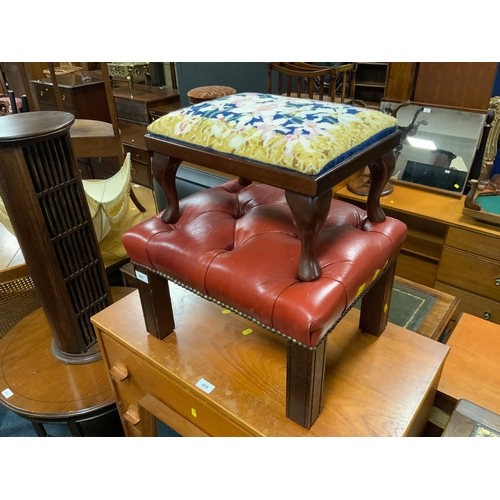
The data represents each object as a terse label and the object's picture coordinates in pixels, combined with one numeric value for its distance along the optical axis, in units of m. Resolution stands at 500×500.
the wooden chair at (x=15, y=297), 1.69
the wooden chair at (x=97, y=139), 2.30
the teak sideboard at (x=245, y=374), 0.87
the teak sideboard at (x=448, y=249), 1.94
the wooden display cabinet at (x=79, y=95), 3.19
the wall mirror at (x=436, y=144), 2.09
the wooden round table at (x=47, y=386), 1.44
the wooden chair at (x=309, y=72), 2.06
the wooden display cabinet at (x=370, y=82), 3.71
